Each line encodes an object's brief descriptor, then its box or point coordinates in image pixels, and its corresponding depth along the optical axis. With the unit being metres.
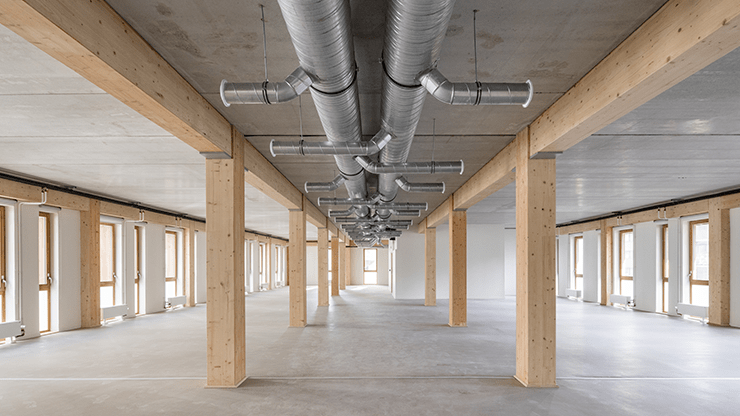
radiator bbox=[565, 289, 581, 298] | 18.32
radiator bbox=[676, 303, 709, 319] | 11.41
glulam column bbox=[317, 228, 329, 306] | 14.67
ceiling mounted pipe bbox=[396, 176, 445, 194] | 6.92
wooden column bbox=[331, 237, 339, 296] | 19.98
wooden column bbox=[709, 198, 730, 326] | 10.84
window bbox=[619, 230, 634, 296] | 15.48
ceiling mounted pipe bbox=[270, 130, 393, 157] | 4.37
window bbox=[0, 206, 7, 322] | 8.34
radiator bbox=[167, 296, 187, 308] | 14.47
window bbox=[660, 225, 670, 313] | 13.51
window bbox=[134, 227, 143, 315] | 13.24
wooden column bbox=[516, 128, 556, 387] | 5.32
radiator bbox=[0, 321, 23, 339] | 8.00
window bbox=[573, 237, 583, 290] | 19.31
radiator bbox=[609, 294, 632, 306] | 14.80
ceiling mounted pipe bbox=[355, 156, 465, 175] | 5.44
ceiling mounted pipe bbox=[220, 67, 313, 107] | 3.07
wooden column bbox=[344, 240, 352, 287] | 31.50
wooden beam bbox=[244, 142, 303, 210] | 6.29
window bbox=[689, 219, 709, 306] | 12.02
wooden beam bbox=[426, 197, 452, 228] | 11.47
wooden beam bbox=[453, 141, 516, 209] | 6.30
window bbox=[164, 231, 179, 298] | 15.40
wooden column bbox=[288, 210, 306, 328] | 10.20
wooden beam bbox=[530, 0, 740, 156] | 2.53
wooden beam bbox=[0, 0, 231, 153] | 2.40
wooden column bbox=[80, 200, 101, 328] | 10.41
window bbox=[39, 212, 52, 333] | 9.55
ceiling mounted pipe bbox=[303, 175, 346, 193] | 6.82
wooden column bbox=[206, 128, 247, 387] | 5.28
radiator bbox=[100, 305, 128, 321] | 11.21
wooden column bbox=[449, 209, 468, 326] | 10.54
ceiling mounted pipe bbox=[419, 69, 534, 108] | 3.14
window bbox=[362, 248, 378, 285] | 32.56
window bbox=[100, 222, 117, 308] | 11.96
